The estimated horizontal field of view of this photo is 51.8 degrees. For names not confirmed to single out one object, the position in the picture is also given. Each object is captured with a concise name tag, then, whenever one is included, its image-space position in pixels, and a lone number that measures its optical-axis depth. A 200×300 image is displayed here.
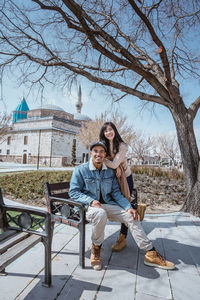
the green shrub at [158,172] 10.18
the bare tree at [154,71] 4.85
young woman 3.02
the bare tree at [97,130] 27.38
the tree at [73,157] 35.70
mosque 38.94
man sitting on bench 2.52
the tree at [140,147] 39.72
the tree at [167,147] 40.84
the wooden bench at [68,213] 2.52
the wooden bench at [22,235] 1.94
